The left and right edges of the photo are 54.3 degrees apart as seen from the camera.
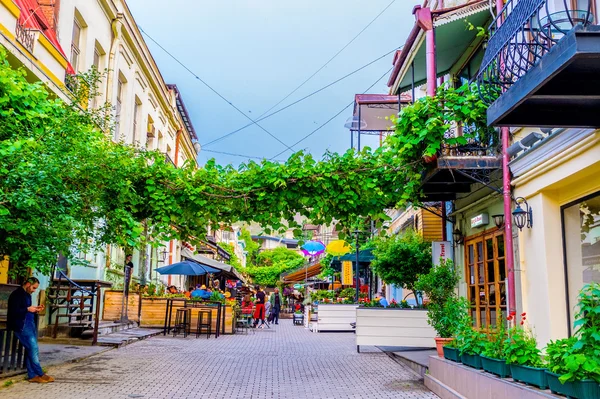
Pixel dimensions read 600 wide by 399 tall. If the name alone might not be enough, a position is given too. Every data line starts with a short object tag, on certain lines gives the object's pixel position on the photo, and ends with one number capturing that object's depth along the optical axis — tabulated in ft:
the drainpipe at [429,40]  36.42
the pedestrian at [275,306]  91.40
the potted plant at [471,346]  24.12
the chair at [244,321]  69.05
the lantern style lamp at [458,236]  41.81
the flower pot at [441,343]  30.07
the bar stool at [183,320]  56.95
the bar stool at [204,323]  57.88
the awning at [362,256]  70.33
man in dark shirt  28.09
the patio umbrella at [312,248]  85.25
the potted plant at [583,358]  15.42
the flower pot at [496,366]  21.04
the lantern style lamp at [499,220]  33.76
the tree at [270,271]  180.34
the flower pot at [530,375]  18.12
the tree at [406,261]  47.37
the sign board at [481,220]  36.47
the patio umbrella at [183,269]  66.18
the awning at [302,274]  119.44
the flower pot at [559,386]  16.02
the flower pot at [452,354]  26.73
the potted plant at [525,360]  18.34
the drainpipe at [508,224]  31.24
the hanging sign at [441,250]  43.55
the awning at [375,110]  60.18
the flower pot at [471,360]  23.81
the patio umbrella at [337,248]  69.75
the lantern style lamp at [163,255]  88.14
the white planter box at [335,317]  68.18
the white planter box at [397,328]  41.45
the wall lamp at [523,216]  30.25
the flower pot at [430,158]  32.53
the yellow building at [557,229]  25.59
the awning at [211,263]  86.91
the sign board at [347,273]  84.48
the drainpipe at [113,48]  57.31
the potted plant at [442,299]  30.55
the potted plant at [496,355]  21.17
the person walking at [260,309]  80.07
